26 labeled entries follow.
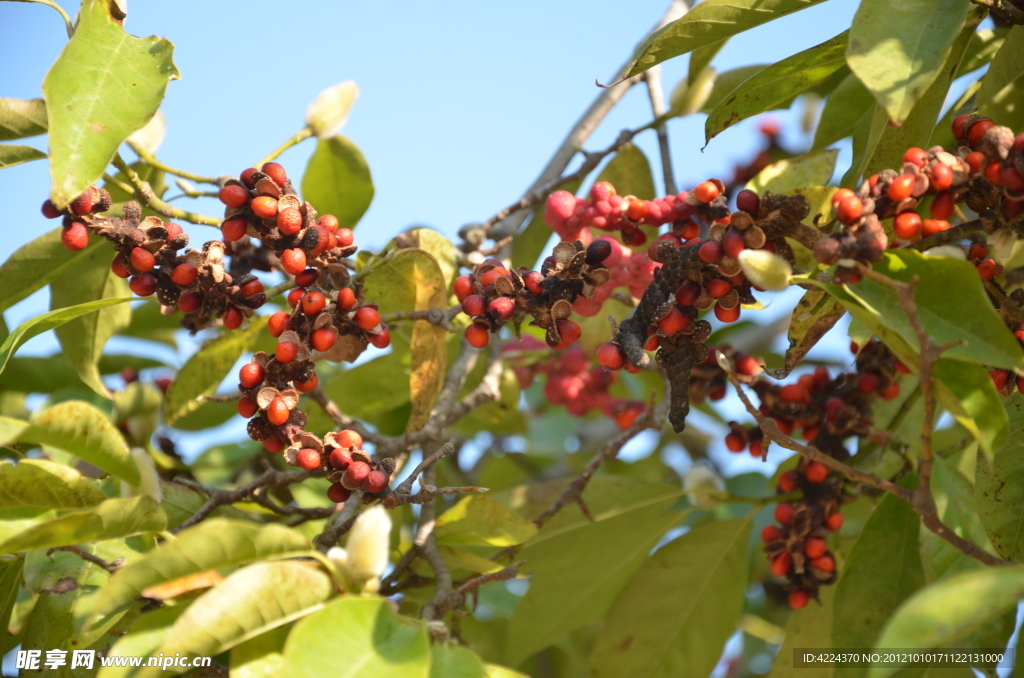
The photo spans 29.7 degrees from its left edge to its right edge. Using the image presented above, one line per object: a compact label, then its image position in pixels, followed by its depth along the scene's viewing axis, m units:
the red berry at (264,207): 0.79
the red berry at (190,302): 0.81
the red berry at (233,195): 0.79
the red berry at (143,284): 0.81
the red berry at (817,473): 0.88
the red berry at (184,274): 0.80
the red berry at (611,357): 0.77
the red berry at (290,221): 0.79
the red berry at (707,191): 0.80
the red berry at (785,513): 0.88
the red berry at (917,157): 0.75
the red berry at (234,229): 0.80
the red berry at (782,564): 0.87
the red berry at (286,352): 0.79
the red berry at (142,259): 0.80
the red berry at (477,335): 0.81
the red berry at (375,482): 0.78
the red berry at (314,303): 0.79
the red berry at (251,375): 0.78
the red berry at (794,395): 0.89
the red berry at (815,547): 0.87
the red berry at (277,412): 0.78
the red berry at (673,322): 0.77
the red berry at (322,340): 0.79
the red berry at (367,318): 0.80
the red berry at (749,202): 0.76
